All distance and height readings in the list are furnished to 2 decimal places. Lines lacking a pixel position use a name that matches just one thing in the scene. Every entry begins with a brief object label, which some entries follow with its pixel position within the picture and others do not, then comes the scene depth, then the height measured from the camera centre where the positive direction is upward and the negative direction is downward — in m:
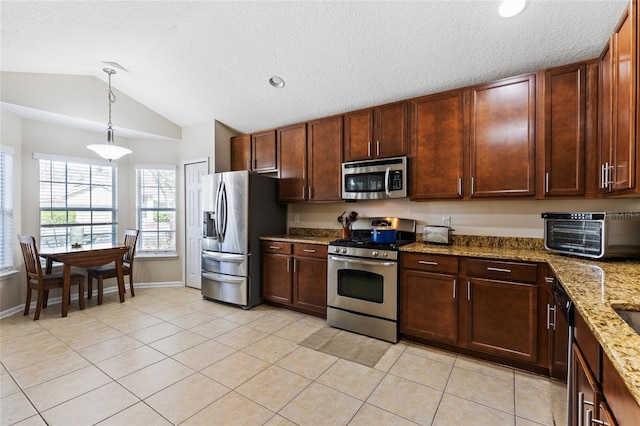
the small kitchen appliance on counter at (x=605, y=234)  1.91 -0.15
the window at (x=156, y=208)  4.81 +0.07
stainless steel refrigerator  3.76 -0.25
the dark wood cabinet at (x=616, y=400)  0.67 -0.49
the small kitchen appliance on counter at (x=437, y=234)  2.94 -0.23
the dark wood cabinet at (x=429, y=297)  2.56 -0.78
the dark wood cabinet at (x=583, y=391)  0.94 -0.66
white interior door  4.70 -0.13
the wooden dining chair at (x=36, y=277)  3.33 -0.79
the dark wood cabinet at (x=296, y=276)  3.42 -0.79
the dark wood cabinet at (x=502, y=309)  2.24 -0.78
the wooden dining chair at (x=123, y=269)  3.94 -0.81
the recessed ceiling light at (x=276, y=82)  3.32 +1.52
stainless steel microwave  3.07 +0.37
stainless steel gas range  2.83 -0.72
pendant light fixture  3.28 +0.72
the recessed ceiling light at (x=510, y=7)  2.04 +1.46
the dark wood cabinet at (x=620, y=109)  1.61 +0.65
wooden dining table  3.46 -0.58
